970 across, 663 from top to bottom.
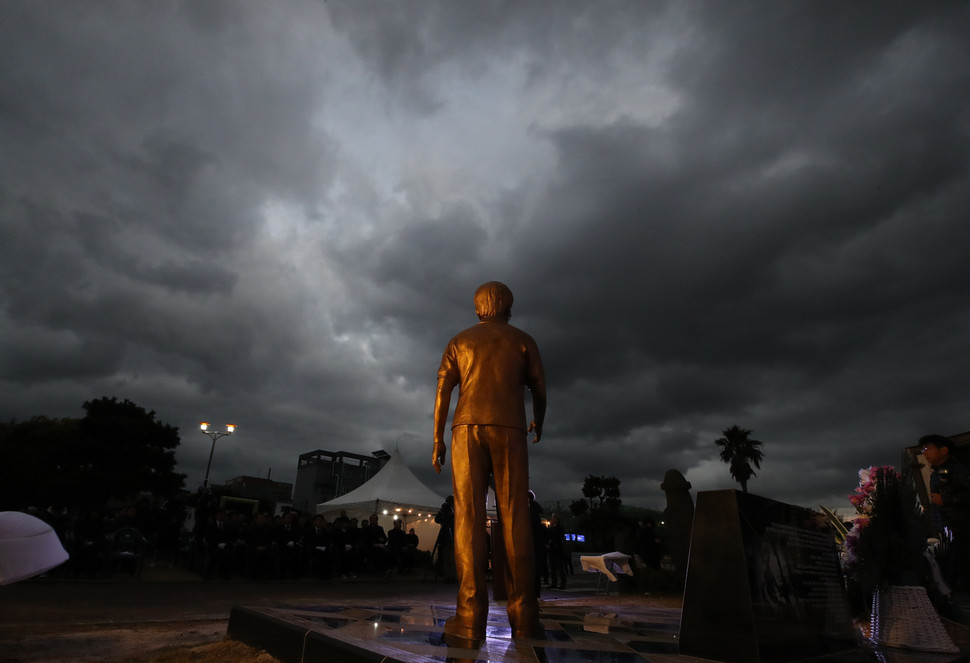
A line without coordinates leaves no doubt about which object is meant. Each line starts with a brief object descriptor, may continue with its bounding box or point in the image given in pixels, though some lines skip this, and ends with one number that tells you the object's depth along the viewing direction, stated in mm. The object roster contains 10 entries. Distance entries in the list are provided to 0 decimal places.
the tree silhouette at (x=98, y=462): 26828
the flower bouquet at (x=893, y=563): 3547
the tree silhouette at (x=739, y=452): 42531
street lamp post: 20484
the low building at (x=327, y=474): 41375
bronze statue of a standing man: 3381
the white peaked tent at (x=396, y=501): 18703
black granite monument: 2768
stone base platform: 2619
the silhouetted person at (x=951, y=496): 3988
